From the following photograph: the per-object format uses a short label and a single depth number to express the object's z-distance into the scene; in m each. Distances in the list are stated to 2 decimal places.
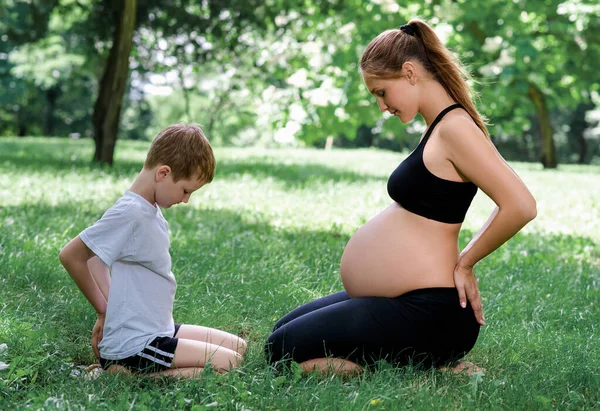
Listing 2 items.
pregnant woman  2.94
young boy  2.93
